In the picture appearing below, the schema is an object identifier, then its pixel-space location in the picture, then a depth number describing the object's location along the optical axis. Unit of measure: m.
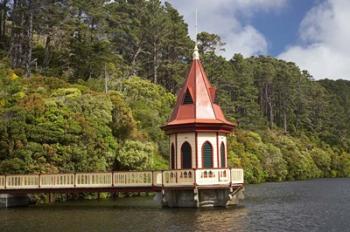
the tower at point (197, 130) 27.69
